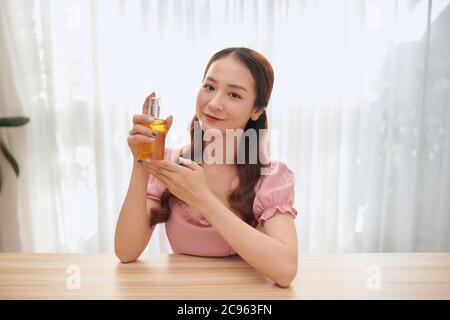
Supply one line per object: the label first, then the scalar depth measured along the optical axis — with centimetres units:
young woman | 103
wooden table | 92
